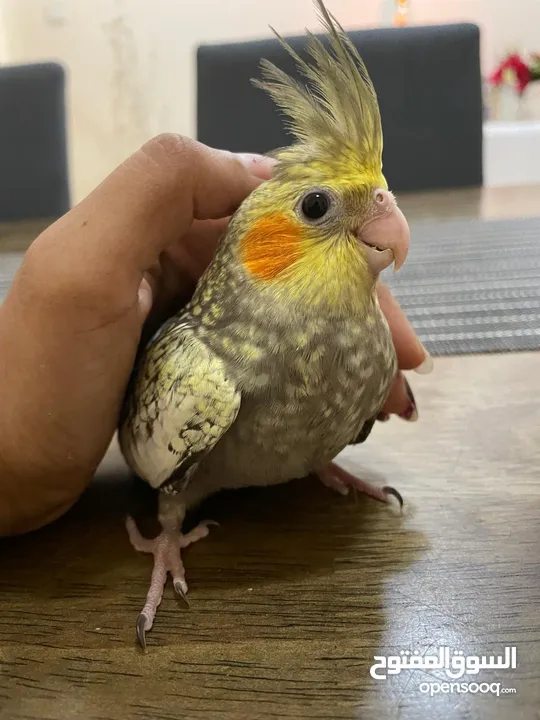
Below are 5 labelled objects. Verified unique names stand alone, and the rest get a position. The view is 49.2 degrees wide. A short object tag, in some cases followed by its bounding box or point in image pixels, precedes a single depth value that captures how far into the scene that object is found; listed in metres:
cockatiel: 0.12
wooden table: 0.10
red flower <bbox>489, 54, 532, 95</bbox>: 0.80
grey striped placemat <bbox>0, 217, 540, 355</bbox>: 0.21
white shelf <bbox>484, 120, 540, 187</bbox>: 0.86
